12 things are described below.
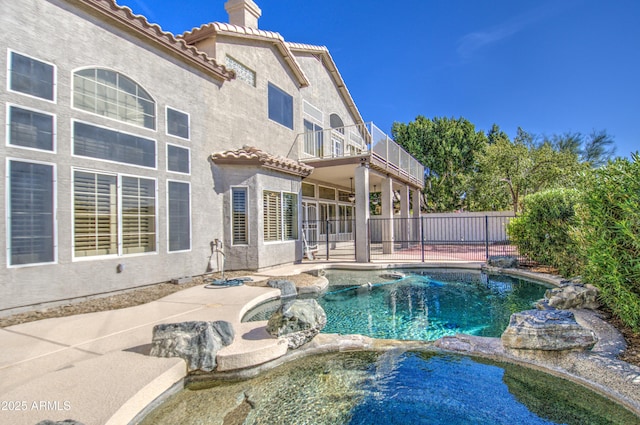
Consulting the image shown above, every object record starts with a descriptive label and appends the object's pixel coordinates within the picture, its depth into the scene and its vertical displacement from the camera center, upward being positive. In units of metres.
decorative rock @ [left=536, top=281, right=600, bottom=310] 5.38 -1.37
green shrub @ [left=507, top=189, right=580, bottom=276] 8.18 -0.26
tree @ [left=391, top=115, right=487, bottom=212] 24.77 +5.41
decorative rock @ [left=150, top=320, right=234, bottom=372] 3.59 -1.37
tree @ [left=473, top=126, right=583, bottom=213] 18.56 +3.01
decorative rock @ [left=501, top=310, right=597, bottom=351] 3.76 -1.41
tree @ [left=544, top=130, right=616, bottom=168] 25.61 +6.26
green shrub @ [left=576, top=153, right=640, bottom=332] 3.73 -0.21
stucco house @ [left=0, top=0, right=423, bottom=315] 5.42 +1.85
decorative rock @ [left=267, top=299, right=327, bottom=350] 4.26 -1.38
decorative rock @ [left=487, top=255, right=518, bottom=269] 10.29 -1.36
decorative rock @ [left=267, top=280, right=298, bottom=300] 7.31 -1.48
